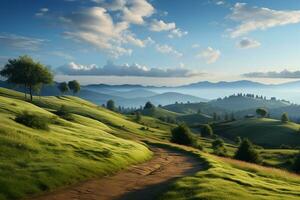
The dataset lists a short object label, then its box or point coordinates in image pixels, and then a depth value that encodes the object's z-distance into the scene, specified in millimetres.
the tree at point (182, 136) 76059
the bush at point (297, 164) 63583
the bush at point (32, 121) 42374
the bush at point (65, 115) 76794
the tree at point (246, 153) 65283
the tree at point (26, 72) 101317
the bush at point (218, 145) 90545
